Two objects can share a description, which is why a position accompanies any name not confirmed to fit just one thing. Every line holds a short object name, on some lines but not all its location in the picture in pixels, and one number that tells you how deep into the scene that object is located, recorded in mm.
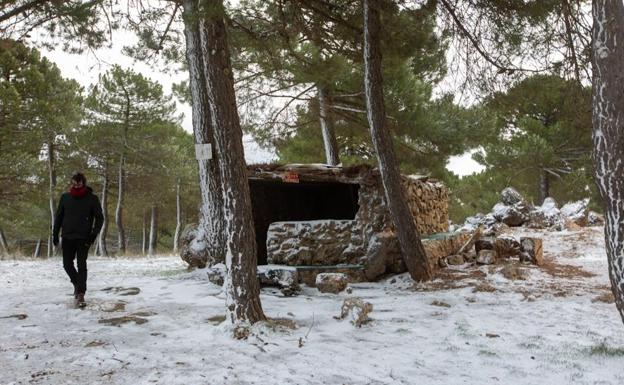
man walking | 5172
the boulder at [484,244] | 8406
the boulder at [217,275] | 6574
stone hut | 7066
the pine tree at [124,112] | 18359
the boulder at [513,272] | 6681
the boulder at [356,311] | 4312
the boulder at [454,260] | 8047
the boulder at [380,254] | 7000
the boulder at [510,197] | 14730
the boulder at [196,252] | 8117
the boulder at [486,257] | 7879
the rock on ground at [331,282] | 6199
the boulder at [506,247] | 8391
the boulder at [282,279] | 6055
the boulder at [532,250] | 7800
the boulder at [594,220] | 13555
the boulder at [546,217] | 13246
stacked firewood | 8305
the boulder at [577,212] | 13523
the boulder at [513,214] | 14094
